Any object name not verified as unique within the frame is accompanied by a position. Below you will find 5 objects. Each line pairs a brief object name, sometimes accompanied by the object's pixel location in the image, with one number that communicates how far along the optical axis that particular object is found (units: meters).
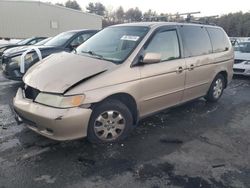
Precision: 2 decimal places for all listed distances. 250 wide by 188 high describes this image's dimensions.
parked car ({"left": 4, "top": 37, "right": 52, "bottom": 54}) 5.52
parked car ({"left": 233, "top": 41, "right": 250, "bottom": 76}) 6.53
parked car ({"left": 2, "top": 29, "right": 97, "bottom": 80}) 4.93
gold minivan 2.51
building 20.89
